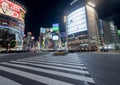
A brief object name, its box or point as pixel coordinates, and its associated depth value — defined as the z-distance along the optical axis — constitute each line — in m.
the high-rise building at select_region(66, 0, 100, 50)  44.77
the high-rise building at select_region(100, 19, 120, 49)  57.83
